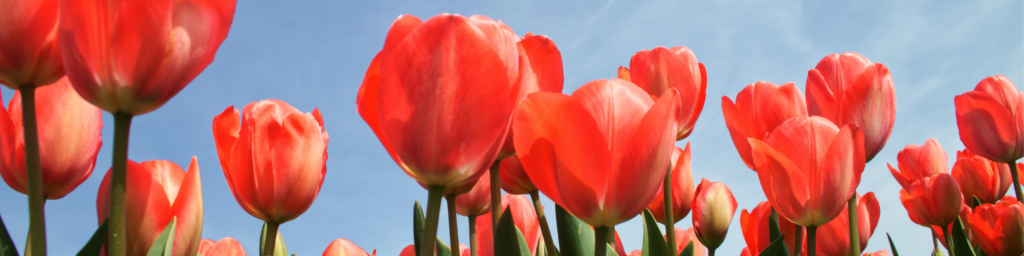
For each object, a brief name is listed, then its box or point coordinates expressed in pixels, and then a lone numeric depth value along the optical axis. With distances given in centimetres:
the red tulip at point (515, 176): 73
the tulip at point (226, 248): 82
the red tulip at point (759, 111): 83
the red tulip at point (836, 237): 100
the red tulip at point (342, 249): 85
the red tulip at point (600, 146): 59
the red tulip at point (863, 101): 84
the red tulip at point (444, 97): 56
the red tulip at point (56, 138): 64
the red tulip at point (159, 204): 64
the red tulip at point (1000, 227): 124
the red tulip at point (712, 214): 93
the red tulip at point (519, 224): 88
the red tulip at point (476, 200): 83
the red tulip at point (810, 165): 75
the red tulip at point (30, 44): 56
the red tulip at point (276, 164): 65
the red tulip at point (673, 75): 79
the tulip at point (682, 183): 100
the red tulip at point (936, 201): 135
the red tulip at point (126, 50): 55
